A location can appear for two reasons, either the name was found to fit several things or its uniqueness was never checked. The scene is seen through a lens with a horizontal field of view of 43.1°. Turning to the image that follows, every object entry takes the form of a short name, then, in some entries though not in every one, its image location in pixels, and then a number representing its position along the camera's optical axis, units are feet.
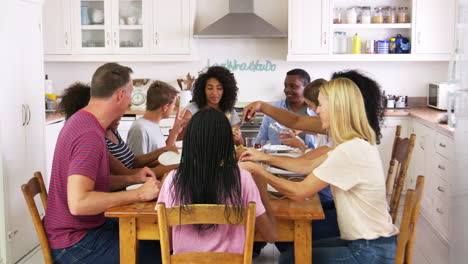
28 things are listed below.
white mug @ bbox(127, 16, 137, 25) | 18.92
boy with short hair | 11.69
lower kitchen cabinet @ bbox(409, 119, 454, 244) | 13.83
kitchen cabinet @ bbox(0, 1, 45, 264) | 11.84
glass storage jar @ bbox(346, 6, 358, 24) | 18.69
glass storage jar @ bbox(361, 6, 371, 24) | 18.76
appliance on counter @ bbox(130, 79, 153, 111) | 19.36
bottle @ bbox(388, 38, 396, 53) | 18.75
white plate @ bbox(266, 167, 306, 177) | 10.04
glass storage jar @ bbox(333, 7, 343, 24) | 18.78
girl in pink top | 6.87
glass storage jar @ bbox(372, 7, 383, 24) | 18.75
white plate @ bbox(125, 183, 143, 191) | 8.68
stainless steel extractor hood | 18.53
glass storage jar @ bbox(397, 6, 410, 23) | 18.65
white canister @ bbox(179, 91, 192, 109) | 19.33
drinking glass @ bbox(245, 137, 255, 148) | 11.43
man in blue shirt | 14.38
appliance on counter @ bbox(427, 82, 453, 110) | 17.72
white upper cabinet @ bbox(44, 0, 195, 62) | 18.90
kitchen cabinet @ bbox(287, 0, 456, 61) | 18.21
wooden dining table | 7.80
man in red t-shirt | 7.75
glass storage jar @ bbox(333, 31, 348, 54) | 18.72
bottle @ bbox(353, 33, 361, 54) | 18.65
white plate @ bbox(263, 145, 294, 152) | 11.64
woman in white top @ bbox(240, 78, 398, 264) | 7.75
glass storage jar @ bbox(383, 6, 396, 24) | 18.72
